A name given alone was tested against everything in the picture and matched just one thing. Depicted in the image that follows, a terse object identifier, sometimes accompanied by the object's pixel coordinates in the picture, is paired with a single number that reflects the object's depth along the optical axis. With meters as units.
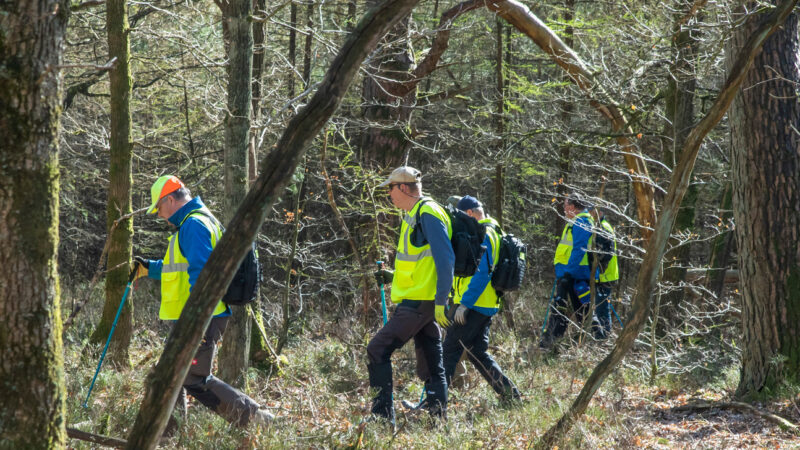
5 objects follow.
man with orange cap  10.22
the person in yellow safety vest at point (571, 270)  18.17
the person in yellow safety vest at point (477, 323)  12.93
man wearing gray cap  11.05
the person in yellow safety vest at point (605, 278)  18.31
